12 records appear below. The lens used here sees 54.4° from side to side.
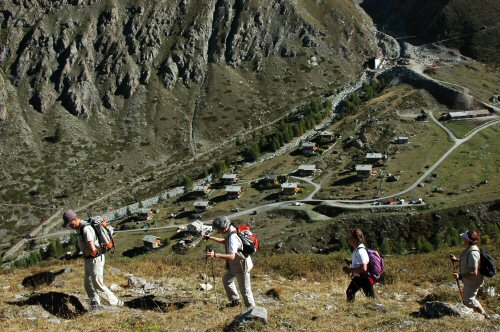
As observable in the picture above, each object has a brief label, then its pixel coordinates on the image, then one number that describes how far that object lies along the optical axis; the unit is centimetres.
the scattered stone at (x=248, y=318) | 1478
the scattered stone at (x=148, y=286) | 2457
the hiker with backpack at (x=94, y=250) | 1808
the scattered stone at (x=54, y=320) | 1765
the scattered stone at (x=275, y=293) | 2135
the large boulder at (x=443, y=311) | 1652
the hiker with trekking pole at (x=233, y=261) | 1639
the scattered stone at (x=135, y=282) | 2484
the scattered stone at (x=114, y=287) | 2382
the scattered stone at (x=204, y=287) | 2342
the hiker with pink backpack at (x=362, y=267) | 1680
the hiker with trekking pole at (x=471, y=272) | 1650
